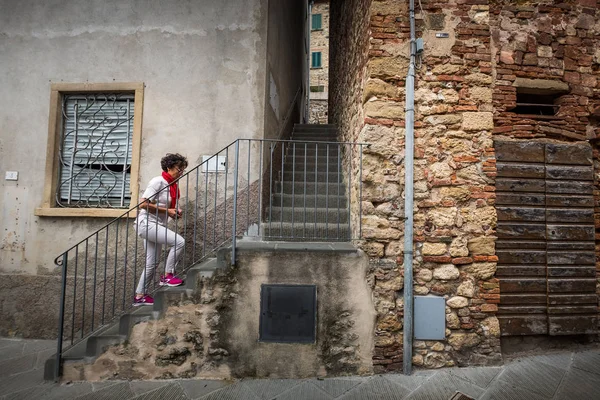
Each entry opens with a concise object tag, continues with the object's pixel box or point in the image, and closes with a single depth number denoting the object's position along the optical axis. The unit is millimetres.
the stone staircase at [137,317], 2951
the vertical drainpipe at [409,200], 3014
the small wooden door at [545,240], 3283
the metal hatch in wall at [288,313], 2977
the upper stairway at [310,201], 3678
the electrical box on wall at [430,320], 3064
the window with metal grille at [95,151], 4277
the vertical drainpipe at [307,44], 9344
